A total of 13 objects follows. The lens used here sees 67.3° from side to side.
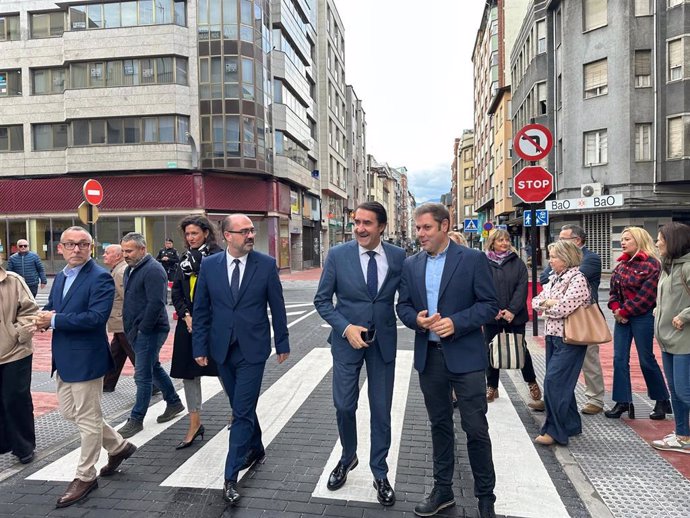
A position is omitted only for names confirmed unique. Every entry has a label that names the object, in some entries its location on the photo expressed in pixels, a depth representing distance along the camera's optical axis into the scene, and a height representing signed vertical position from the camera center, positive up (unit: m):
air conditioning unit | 23.22 +2.20
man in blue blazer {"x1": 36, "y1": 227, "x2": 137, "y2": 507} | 3.67 -0.69
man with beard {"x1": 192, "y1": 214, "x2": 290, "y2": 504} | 3.83 -0.56
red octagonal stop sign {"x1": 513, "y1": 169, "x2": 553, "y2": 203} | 9.01 +0.98
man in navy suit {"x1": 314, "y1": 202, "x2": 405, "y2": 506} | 3.64 -0.55
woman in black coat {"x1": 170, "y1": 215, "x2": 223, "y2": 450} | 4.62 -0.69
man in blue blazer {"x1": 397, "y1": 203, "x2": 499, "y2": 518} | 3.31 -0.64
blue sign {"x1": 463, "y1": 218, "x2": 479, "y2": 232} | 24.82 +0.69
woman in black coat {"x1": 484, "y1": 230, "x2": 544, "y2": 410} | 5.50 -0.63
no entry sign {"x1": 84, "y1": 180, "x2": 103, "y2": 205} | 10.11 +1.08
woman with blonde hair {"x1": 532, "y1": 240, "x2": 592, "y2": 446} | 4.49 -0.99
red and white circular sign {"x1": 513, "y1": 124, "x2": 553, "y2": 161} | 8.70 +1.62
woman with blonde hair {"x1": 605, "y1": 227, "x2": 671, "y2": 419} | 5.02 -0.78
